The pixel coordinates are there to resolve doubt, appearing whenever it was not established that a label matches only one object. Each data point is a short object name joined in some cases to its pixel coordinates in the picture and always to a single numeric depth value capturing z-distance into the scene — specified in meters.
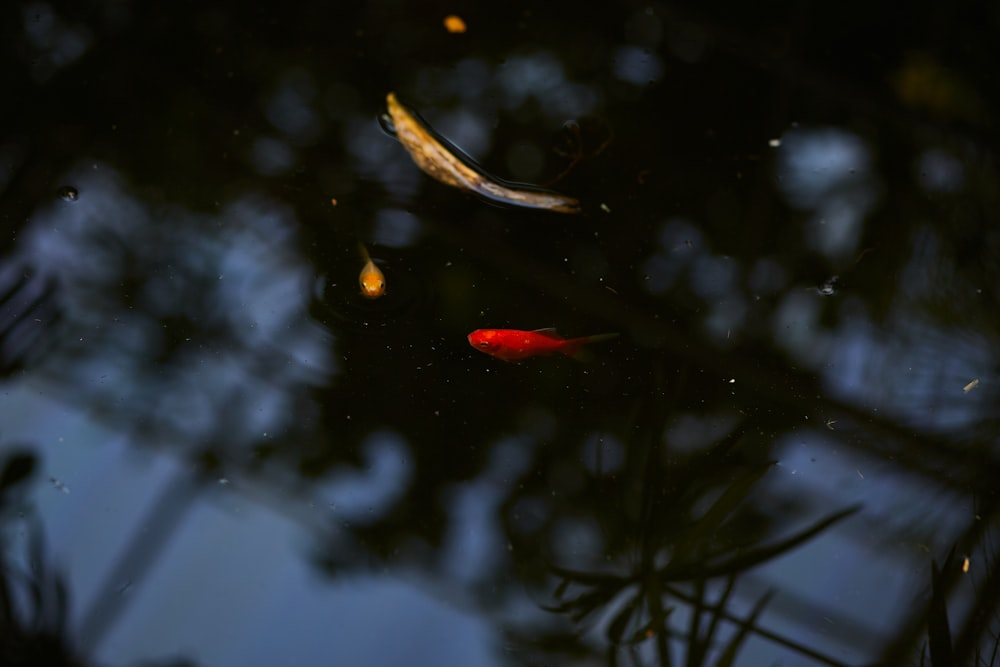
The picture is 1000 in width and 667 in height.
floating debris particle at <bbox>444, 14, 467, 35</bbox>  1.70
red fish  1.56
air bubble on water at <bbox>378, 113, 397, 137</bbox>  1.65
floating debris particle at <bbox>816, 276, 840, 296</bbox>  1.61
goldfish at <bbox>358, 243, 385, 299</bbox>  1.57
